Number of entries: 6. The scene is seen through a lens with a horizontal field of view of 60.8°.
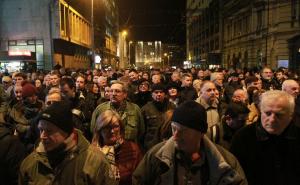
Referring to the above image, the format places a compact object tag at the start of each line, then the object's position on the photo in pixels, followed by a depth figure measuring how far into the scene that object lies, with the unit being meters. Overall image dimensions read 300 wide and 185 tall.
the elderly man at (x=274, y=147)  2.32
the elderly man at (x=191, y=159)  1.86
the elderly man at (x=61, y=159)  2.09
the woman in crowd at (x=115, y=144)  2.87
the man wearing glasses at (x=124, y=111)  4.17
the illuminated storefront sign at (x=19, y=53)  20.57
